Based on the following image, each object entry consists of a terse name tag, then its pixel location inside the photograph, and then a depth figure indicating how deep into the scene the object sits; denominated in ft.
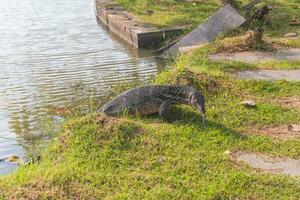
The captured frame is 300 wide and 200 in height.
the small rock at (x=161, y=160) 16.17
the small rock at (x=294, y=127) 18.58
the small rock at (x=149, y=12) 47.46
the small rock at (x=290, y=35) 33.28
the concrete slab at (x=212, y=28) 35.29
